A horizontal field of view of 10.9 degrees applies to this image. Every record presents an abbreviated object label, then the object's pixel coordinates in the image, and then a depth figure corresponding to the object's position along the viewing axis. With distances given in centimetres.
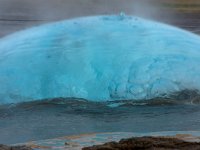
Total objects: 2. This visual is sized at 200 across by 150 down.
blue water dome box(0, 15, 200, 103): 1331
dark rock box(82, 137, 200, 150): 880
